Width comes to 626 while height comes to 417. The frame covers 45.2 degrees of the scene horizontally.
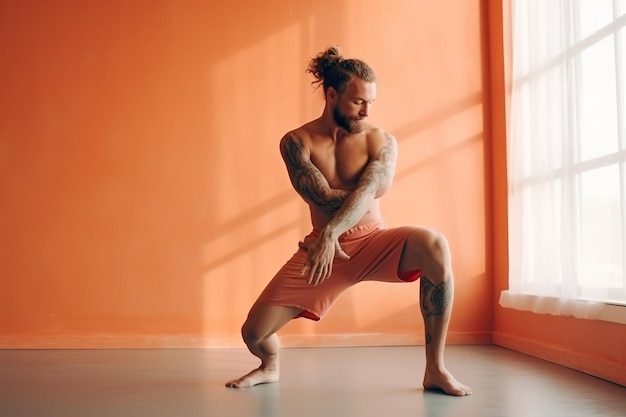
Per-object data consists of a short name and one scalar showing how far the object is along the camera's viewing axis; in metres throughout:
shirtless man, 2.71
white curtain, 3.13
